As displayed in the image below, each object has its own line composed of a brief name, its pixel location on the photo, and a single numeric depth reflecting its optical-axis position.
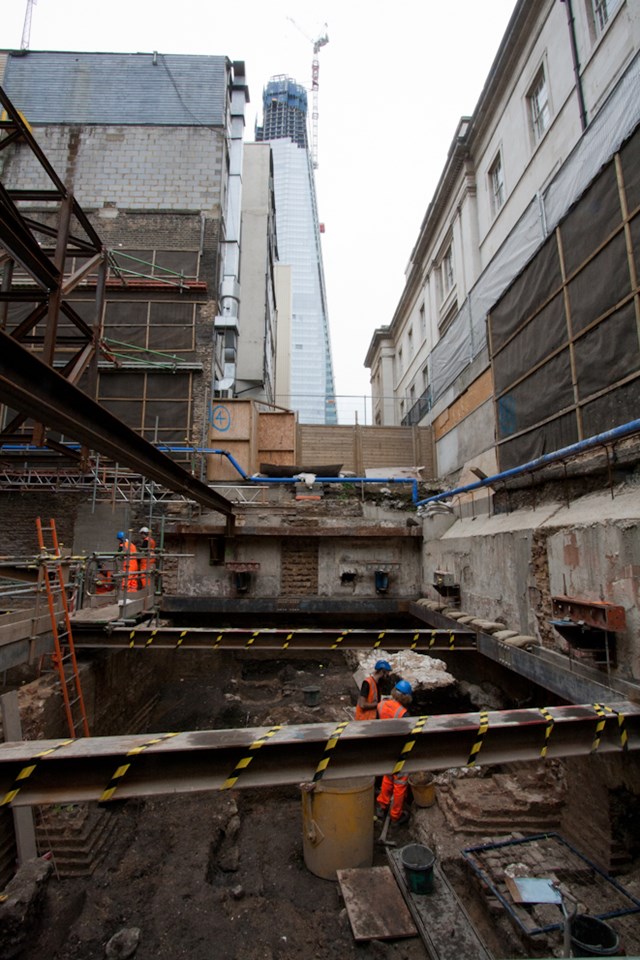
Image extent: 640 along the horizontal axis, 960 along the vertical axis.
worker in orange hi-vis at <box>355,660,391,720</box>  5.54
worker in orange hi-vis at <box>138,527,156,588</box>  8.63
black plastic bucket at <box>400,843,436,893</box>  4.03
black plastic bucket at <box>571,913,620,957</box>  3.12
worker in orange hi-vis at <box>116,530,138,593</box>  8.01
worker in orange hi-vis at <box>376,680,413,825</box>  5.32
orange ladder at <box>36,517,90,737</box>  5.76
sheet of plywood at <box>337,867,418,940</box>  3.87
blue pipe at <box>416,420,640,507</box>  4.24
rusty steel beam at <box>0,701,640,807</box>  2.69
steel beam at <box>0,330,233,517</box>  3.23
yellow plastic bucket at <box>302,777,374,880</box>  4.57
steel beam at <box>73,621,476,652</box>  6.78
